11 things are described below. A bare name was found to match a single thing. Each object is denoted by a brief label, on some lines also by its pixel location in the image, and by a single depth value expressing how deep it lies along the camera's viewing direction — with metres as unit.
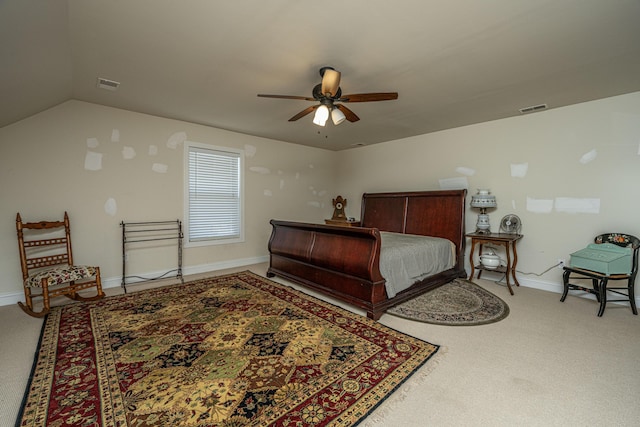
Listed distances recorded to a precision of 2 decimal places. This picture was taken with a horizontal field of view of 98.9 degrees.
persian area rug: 1.57
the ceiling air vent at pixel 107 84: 2.88
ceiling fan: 2.35
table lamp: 4.03
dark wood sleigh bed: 2.94
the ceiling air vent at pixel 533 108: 3.57
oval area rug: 2.80
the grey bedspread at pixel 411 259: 3.03
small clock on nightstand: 6.21
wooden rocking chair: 2.92
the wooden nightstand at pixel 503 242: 3.65
